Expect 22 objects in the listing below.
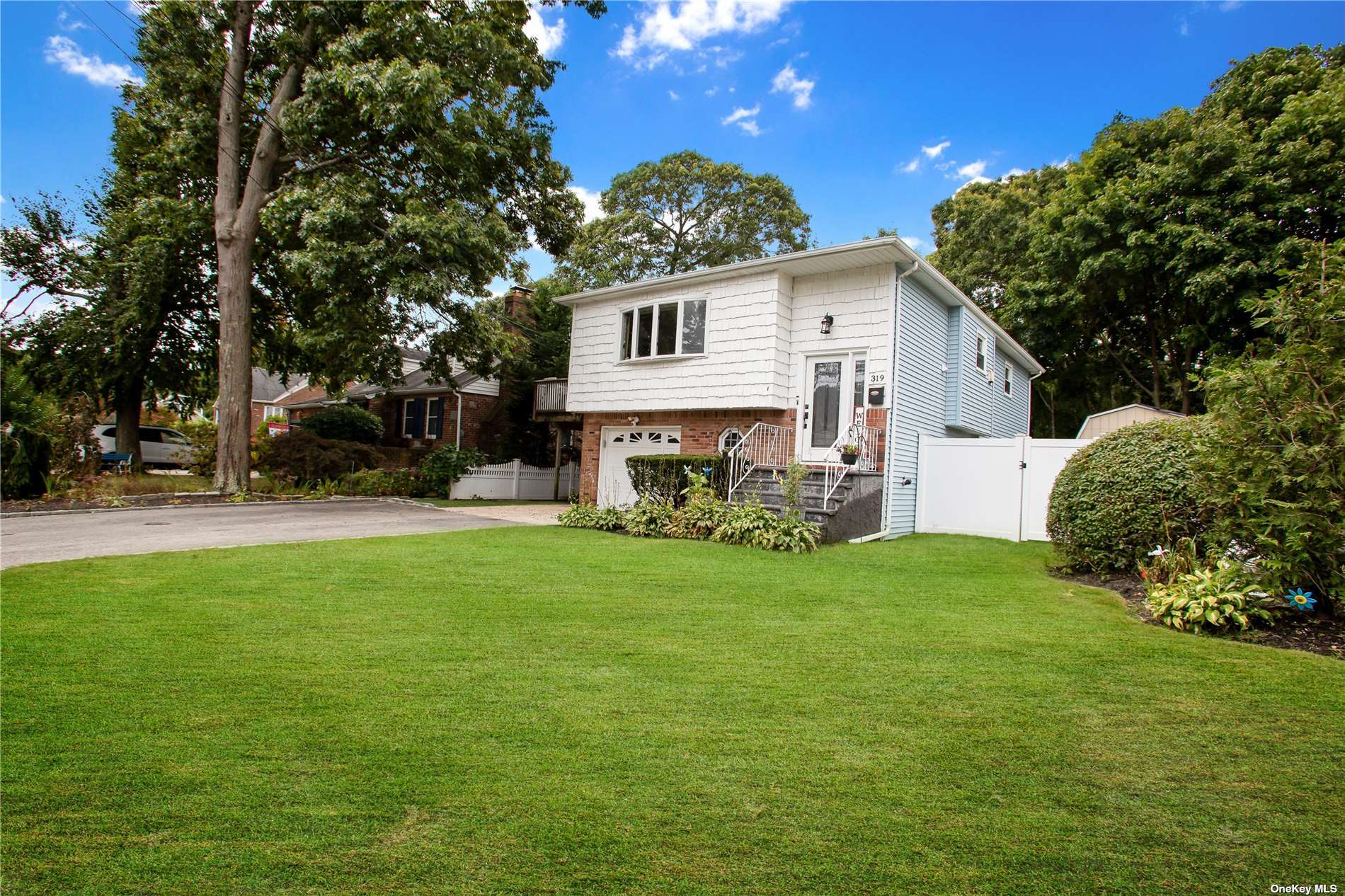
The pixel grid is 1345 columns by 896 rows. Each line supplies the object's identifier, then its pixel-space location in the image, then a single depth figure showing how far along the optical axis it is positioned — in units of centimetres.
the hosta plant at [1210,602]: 484
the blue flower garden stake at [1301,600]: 486
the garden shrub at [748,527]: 886
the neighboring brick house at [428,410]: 2078
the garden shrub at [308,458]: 1767
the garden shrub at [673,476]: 1105
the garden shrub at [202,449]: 1756
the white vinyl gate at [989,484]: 1122
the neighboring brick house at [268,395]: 3266
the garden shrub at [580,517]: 1106
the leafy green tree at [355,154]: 1328
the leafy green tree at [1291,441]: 473
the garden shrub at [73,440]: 1248
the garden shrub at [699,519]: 961
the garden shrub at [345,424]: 2073
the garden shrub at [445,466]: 1830
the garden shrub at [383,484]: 1738
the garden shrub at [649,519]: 1008
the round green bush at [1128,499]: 625
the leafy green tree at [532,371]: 2152
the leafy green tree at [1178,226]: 1534
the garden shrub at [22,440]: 1174
